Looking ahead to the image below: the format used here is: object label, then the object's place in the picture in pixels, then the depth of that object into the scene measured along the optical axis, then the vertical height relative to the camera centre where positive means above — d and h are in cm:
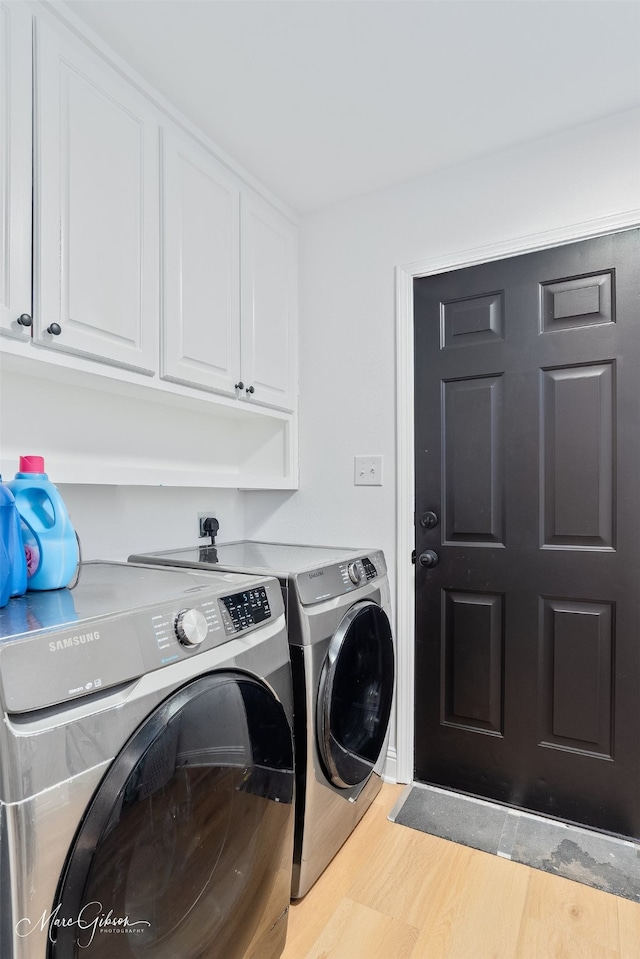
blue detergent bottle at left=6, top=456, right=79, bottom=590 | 110 -11
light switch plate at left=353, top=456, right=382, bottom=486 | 209 +4
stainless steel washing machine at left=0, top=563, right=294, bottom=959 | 70 -48
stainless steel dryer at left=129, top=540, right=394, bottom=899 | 138 -59
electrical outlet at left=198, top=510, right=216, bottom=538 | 212 -18
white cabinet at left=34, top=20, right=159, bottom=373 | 123 +73
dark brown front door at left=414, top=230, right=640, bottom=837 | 169 -18
